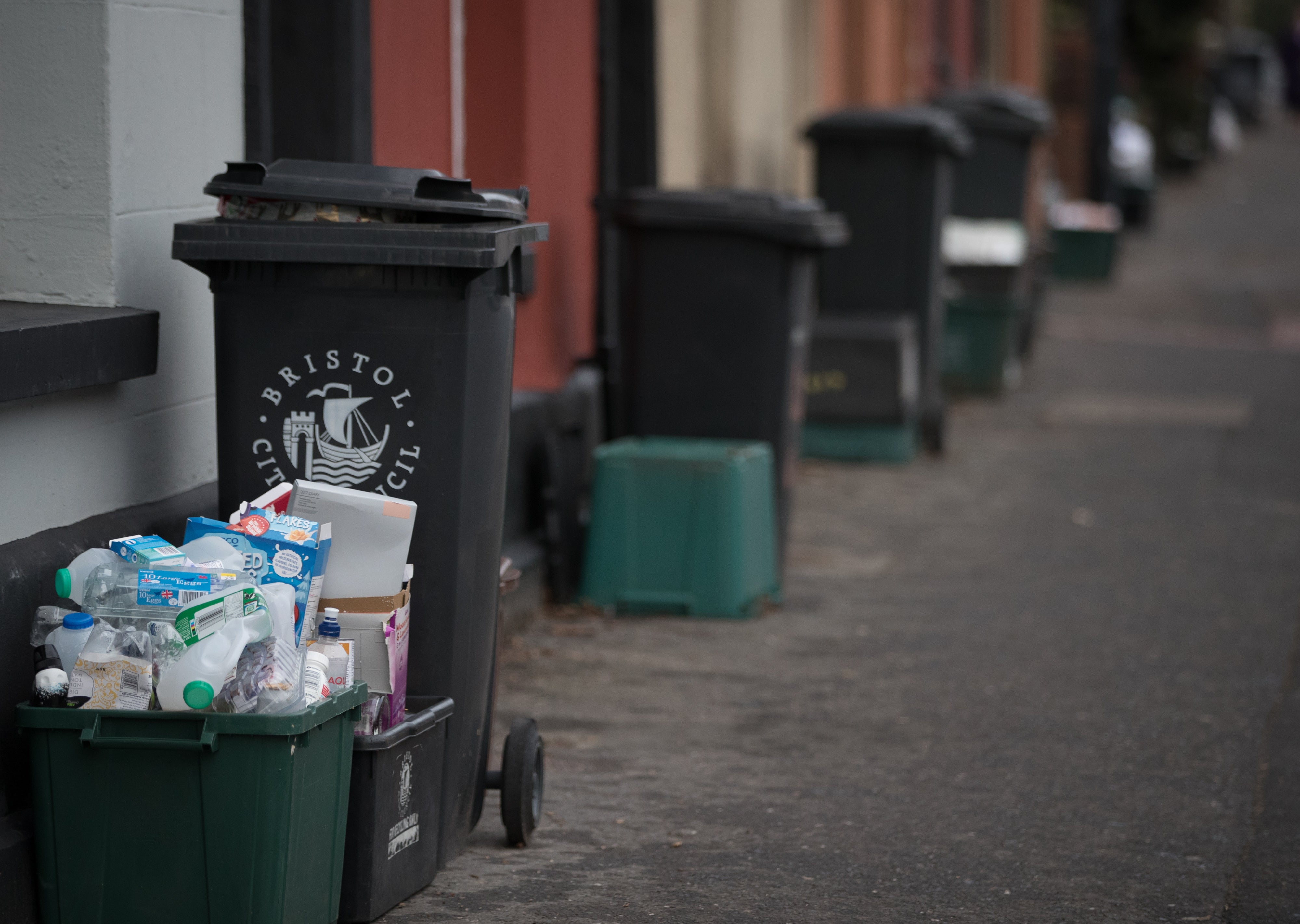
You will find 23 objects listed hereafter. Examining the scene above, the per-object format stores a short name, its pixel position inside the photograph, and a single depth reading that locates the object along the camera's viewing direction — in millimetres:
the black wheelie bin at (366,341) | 7457
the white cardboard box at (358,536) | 7215
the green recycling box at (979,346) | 23984
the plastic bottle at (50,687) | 6547
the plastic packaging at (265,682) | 6480
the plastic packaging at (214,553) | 6805
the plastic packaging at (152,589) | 6504
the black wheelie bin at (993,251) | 23719
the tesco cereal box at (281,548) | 6887
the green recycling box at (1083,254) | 38719
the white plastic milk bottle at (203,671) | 6355
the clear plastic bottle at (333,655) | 6941
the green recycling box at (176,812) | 6449
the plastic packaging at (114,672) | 6480
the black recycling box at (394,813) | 7148
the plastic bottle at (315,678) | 6641
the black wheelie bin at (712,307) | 13516
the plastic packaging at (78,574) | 6684
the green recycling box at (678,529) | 12789
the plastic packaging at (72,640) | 6555
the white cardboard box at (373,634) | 7203
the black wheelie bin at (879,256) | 19078
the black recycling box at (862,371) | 18891
